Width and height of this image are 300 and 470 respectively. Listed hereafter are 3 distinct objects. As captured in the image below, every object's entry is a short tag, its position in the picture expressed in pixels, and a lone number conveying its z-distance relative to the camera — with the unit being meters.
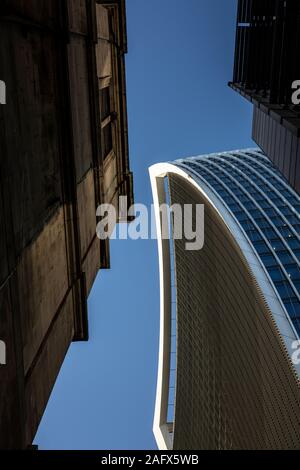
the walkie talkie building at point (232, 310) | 52.25
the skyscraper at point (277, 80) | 18.56
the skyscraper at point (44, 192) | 10.52
